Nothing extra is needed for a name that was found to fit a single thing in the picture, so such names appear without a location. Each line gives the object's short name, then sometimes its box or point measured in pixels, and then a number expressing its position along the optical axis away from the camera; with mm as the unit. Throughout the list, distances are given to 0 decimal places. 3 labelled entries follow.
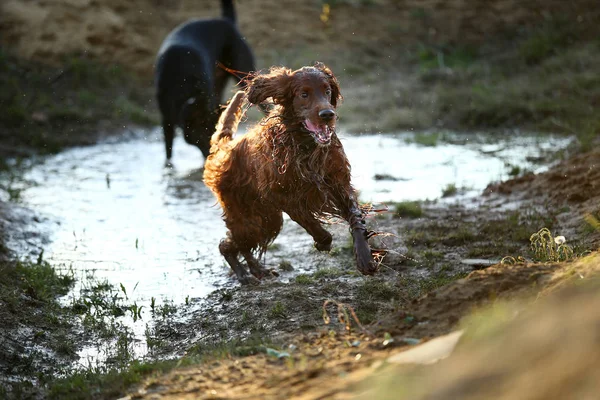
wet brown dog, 10227
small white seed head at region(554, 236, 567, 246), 10927
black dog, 18656
